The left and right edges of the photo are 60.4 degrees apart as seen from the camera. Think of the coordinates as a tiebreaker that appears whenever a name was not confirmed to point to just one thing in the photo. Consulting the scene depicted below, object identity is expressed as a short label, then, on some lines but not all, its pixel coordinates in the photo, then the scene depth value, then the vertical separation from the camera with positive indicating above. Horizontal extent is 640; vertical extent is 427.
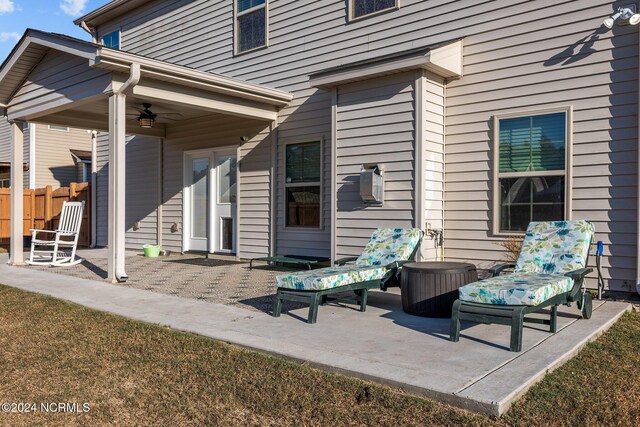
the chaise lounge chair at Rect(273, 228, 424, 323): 5.27 -0.63
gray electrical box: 7.34 +0.37
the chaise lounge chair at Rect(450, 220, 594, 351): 4.27 -0.58
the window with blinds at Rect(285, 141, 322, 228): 9.13 +0.47
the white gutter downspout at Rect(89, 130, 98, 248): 13.92 +0.25
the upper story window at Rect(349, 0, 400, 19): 8.32 +3.20
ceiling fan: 9.61 +1.67
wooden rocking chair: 9.41 -0.36
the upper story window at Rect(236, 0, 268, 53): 10.23 +3.57
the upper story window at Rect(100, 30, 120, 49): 13.59 +4.31
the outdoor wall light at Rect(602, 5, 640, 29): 5.93 +2.17
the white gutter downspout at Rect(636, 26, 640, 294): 5.97 -0.36
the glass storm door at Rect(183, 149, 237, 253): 10.80 +0.23
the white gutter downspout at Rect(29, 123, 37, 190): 19.83 +1.94
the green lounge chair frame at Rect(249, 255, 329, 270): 8.40 -0.74
